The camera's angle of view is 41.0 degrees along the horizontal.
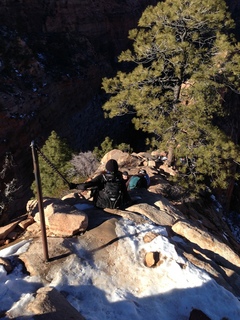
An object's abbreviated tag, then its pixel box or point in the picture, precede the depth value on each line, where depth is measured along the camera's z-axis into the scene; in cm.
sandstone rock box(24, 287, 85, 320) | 323
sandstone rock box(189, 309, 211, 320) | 391
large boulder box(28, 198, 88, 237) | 485
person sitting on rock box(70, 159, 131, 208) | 584
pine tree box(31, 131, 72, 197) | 1112
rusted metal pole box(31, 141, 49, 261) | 380
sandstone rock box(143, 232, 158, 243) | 495
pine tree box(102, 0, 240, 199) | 854
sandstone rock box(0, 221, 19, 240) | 501
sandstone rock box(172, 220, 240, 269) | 571
